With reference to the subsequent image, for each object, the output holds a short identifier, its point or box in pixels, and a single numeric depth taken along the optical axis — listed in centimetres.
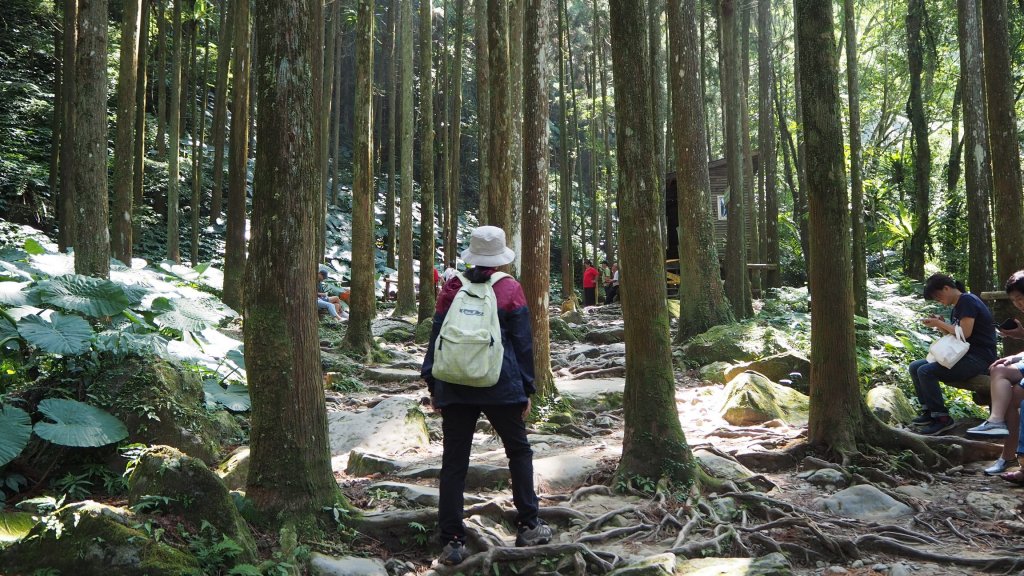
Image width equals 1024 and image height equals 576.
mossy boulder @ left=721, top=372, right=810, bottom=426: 842
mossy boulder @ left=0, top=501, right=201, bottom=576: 345
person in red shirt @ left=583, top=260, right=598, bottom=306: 2673
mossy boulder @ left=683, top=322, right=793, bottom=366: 1141
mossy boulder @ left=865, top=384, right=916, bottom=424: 805
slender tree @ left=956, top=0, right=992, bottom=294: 1010
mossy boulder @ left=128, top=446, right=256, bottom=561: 400
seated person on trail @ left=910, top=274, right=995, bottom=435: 710
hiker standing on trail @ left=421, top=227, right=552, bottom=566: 436
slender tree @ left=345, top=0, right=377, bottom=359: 1231
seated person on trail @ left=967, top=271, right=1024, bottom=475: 632
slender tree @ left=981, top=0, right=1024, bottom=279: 827
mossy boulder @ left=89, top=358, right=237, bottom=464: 583
